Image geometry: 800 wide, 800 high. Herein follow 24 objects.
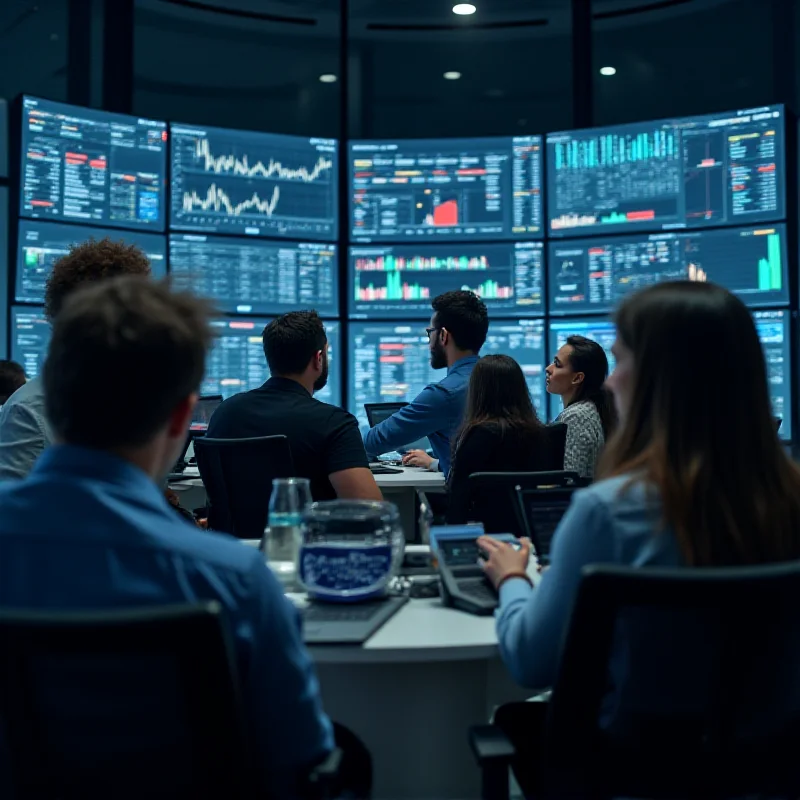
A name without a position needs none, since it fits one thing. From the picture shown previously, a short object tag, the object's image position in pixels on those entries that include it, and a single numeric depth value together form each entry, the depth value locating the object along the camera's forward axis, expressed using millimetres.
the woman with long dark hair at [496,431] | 3123
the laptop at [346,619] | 1307
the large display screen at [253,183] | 4992
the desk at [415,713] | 1598
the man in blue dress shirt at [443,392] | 3953
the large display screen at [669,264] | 4711
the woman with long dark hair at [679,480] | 1153
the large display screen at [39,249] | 4461
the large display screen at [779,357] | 4707
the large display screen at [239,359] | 5066
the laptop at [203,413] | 4211
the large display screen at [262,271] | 5020
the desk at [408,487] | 3590
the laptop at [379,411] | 4383
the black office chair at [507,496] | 1799
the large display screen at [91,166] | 4469
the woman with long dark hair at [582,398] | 3381
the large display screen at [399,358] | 5188
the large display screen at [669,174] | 4688
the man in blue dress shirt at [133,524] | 926
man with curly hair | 2102
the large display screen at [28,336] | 4492
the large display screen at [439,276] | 5168
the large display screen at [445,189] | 5168
